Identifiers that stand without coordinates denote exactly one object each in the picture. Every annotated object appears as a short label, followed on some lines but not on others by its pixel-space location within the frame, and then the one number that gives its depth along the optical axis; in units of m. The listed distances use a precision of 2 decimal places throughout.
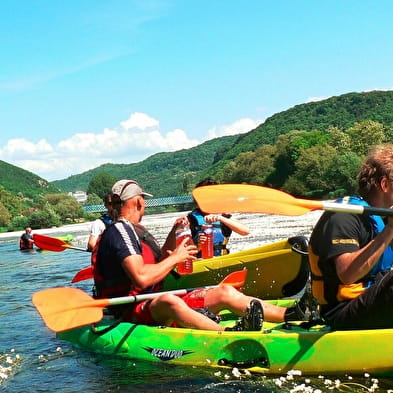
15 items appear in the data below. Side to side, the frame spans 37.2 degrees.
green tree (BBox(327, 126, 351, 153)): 68.19
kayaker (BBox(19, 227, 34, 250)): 27.04
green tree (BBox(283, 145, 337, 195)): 63.53
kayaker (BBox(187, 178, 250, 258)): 6.83
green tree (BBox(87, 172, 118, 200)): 151.62
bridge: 88.57
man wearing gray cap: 4.63
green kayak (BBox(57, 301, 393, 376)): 4.03
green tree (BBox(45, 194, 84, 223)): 84.94
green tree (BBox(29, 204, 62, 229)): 71.12
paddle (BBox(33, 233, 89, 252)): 9.11
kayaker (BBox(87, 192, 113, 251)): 7.66
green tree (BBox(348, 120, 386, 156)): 65.88
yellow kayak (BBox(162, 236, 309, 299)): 6.67
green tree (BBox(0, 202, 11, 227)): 79.88
